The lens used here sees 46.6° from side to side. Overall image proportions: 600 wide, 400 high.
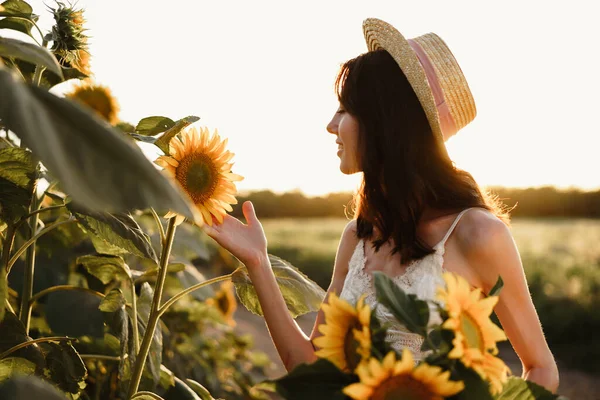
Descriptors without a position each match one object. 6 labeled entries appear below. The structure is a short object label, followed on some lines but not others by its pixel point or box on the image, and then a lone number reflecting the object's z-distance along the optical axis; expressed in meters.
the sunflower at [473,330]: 0.52
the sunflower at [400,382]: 0.50
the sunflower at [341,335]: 0.57
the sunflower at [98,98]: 1.92
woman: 1.32
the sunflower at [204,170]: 1.06
